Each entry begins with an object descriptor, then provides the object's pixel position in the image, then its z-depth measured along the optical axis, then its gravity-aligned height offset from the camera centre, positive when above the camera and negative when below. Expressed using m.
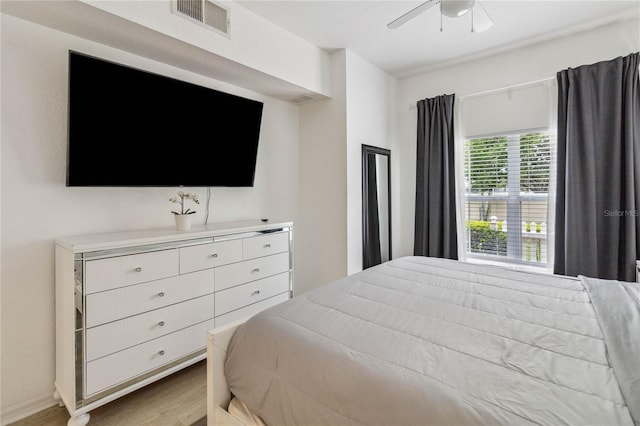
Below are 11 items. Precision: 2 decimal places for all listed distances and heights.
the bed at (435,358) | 0.82 -0.49
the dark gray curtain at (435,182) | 3.49 +0.34
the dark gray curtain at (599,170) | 2.52 +0.35
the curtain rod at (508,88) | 2.99 +1.28
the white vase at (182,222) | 2.27 -0.07
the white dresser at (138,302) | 1.65 -0.57
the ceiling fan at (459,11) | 1.84 +1.27
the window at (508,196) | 3.11 +0.16
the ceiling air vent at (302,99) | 3.28 +1.23
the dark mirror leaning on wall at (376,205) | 3.46 +0.07
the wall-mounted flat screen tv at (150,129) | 1.85 +0.59
